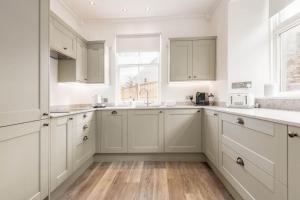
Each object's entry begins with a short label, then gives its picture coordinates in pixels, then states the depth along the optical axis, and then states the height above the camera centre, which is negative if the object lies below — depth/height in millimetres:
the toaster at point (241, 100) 2398 -2
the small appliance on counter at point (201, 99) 3604 +14
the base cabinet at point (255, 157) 1154 -451
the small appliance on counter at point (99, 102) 3517 -54
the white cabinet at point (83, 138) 2426 -574
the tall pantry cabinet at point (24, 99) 1255 +0
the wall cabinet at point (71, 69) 3086 +522
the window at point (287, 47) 2189 +689
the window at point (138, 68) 3852 +678
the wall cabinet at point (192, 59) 3484 +781
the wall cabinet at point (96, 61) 3600 +752
